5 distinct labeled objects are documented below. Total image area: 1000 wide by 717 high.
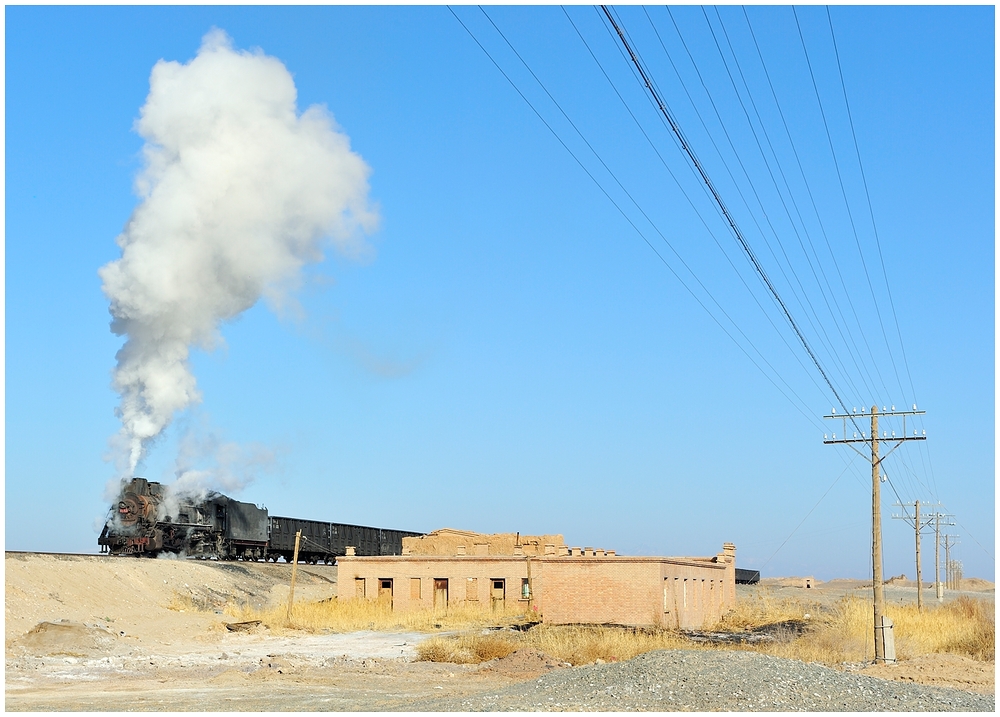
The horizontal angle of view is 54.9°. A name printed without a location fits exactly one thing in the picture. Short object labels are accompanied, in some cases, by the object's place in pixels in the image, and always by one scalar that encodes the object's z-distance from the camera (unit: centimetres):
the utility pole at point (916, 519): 5769
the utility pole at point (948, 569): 9162
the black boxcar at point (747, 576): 9462
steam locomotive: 4362
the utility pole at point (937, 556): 6916
